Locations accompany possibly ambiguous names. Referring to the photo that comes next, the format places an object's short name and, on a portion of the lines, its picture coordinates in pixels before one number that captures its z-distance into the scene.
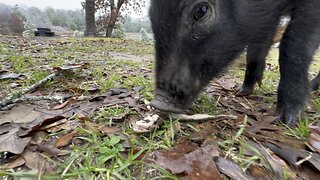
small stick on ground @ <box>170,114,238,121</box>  0.21
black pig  0.22
